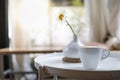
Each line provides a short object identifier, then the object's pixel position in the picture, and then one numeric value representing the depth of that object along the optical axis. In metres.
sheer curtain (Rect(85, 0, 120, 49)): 2.33
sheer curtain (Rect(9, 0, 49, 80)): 2.48
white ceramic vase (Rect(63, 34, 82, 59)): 1.16
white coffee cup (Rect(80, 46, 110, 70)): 0.98
